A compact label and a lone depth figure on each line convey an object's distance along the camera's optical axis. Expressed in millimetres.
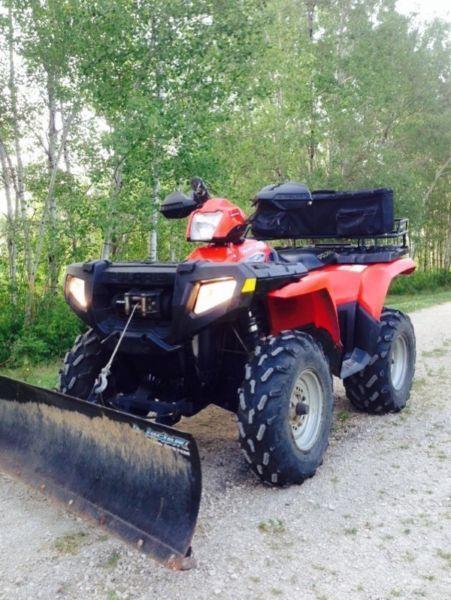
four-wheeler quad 2604
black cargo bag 4883
